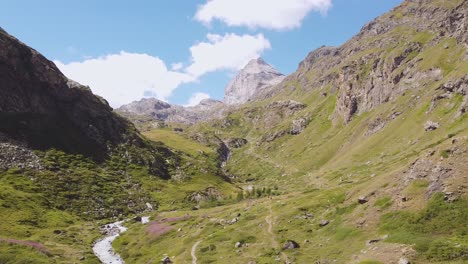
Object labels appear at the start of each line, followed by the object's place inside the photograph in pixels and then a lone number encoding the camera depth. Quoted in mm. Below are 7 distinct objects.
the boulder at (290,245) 59219
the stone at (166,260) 68812
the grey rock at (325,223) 65250
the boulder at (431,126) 139325
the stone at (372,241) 49281
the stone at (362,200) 63066
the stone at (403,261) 40478
